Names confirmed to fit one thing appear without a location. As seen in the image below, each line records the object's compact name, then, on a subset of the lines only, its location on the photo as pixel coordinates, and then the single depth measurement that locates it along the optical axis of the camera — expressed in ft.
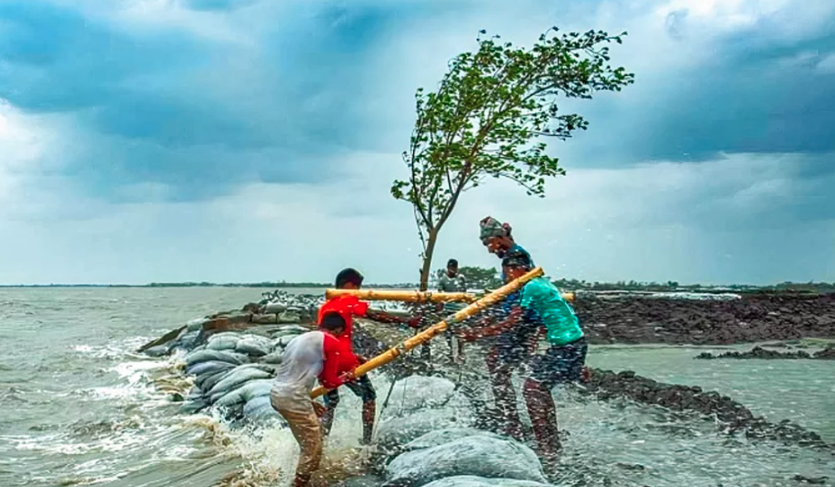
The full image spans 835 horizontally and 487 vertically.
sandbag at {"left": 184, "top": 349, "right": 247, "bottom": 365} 50.08
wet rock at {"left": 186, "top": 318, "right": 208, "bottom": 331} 75.20
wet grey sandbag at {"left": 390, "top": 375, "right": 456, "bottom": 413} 26.37
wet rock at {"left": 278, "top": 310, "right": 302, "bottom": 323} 74.31
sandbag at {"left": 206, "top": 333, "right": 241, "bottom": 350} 54.34
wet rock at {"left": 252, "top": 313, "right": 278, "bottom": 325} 73.72
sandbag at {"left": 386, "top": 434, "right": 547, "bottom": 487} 19.35
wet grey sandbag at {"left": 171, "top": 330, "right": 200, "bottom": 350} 71.15
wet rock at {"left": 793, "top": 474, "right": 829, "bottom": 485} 21.45
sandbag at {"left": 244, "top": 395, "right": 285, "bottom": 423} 30.50
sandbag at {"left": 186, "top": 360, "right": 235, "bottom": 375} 47.55
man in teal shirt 21.88
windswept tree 52.70
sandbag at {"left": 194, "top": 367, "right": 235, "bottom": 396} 43.19
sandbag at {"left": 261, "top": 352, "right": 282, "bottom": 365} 48.16
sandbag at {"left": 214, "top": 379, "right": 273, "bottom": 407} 34.45
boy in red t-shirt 23.34
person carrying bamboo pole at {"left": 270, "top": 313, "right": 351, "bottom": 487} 20.93
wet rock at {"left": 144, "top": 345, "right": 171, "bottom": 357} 73.26
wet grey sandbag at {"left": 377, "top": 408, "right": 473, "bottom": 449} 24.32
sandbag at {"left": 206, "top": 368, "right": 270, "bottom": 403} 38.73
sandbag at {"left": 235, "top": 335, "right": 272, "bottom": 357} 51.90
